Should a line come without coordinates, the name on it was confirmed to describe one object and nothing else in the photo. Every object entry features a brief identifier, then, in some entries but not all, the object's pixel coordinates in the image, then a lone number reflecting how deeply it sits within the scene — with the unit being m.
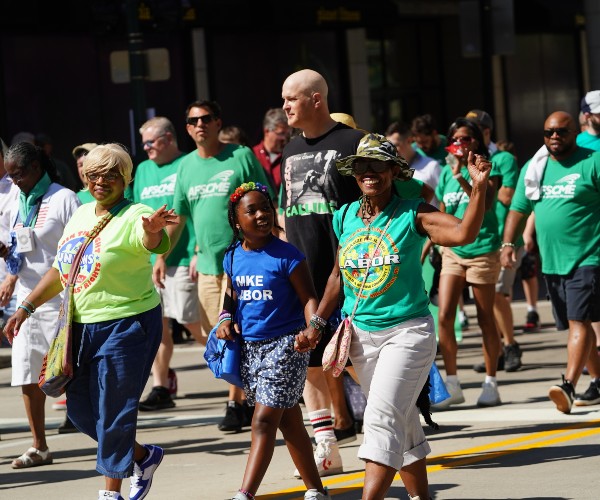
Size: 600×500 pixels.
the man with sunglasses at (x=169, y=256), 22.94
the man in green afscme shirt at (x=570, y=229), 19.77
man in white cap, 21.00
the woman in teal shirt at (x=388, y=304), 13.23
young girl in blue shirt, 14.46
